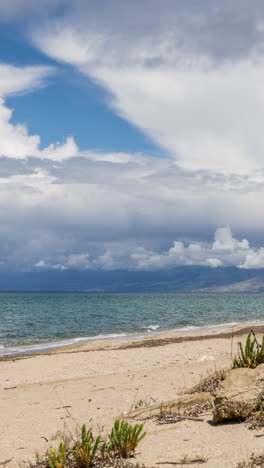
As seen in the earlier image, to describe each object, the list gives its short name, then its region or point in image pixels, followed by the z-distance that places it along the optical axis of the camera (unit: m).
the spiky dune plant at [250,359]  9.02
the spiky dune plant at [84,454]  5.46
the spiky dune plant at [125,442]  5.66
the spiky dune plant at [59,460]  5.34
